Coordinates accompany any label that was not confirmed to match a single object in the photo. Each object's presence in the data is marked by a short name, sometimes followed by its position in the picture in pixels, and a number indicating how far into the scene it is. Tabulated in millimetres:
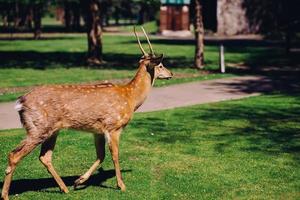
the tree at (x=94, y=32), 32062
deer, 8859
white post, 28484
